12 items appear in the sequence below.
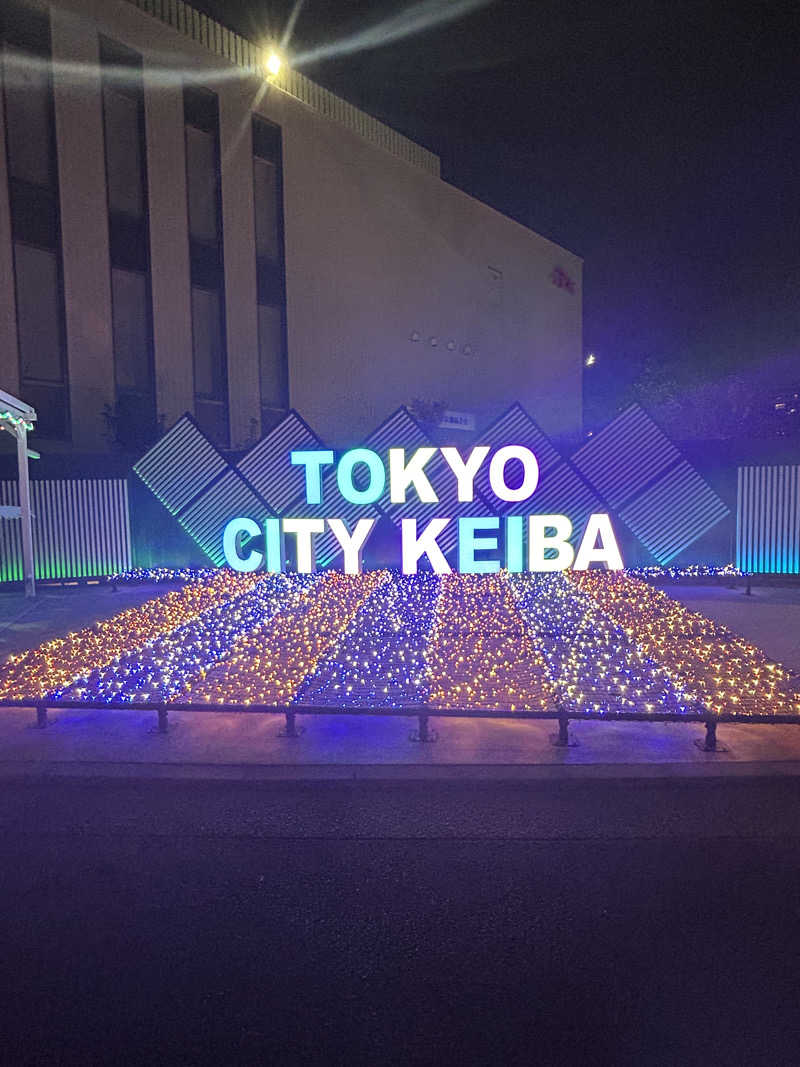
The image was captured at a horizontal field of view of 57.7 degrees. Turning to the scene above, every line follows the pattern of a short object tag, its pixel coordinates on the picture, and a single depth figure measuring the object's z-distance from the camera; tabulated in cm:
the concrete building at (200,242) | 1675
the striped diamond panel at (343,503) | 1437
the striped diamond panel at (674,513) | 1331
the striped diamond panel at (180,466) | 1472
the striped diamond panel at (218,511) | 1484
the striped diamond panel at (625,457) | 1379
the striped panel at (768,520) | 1289
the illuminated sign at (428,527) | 1188
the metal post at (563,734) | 556
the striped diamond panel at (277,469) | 1493
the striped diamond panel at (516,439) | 1398
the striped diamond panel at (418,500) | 1435
